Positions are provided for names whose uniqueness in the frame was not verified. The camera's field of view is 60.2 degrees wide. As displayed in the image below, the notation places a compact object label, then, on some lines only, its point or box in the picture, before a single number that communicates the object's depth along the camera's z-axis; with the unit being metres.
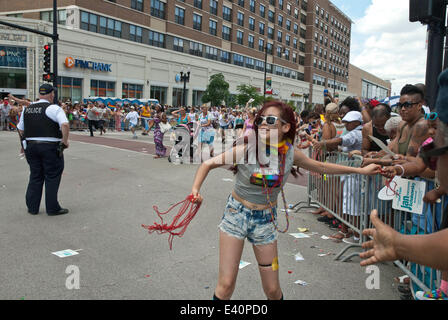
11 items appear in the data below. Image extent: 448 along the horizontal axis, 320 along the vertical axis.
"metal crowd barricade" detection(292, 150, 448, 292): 3.54
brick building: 34.69
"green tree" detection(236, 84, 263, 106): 43.94
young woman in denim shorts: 2.87
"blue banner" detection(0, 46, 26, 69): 30.94
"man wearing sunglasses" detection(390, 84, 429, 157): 4.44
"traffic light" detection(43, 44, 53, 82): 20.12
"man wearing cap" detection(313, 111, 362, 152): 6.26
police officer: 6.28
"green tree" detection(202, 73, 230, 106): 44.81
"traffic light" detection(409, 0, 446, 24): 4.98
